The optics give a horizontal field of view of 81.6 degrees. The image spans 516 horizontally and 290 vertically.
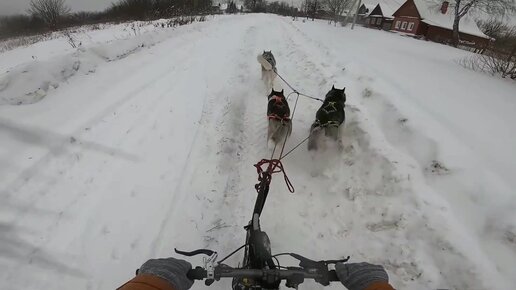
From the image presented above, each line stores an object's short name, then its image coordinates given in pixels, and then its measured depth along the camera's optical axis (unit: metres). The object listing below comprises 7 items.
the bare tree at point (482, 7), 28.10
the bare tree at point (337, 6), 50.47
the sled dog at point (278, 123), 4.53
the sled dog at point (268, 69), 7.39
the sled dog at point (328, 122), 4.45
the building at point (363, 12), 56.34
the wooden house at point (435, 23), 34.75
